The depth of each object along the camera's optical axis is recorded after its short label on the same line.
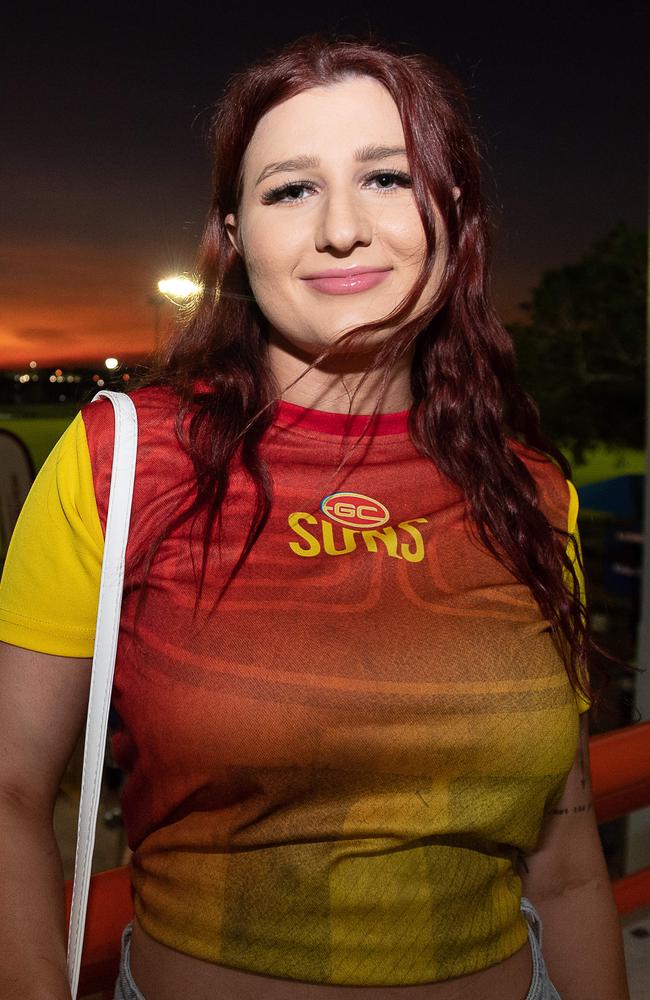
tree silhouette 14.07
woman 0.74
